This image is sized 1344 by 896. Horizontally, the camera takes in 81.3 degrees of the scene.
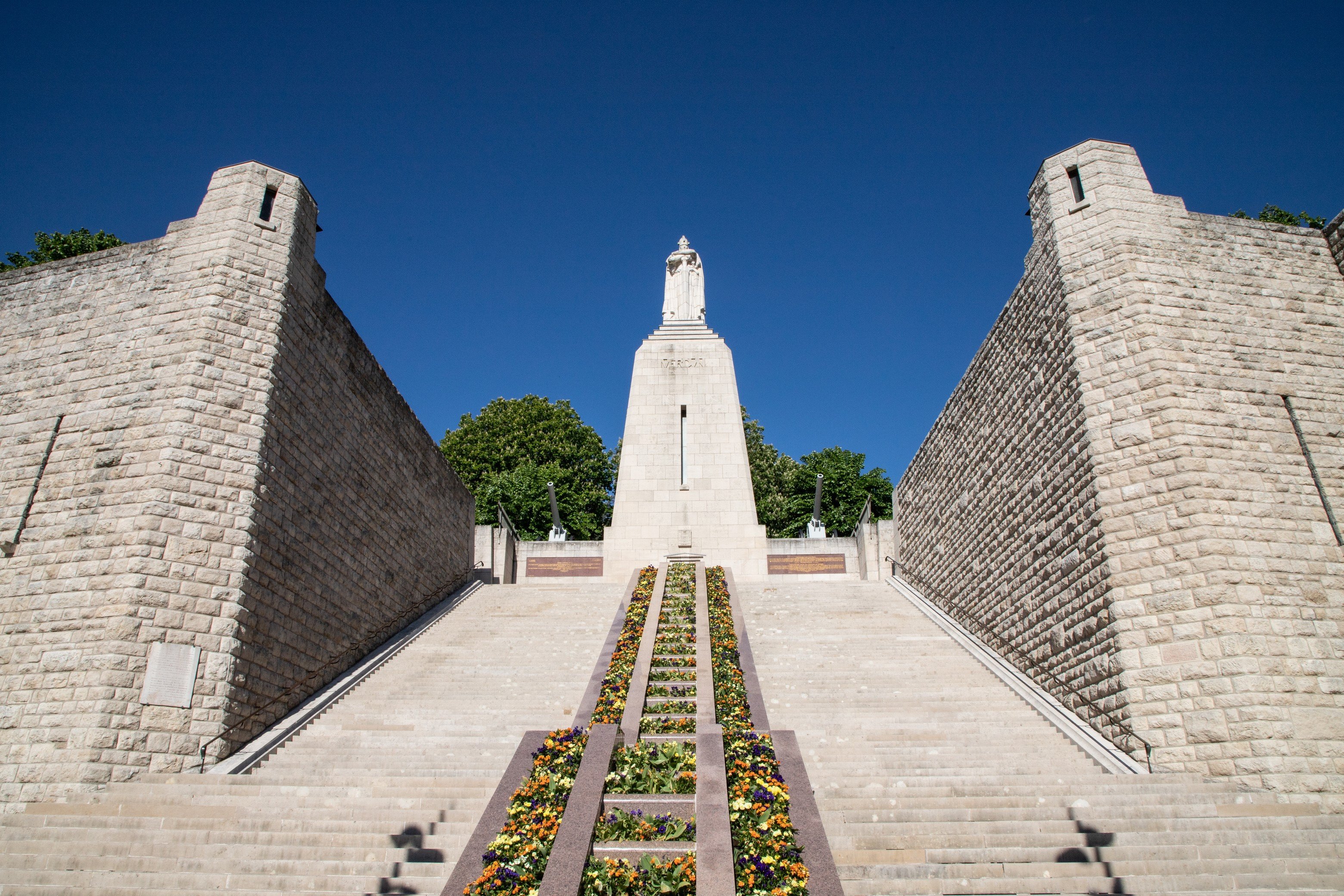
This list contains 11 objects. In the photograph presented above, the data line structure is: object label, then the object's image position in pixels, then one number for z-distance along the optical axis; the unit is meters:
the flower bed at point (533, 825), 4.54
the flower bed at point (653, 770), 5.61
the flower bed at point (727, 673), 7.07
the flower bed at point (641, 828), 5.08
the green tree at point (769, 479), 27.09
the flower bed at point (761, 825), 4.47
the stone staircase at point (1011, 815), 5.31
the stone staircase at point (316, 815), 5.41
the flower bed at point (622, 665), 7.25
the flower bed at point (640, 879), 4.45
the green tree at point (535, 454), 25.62
